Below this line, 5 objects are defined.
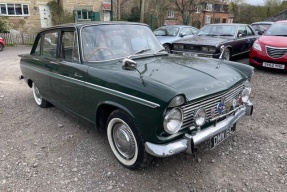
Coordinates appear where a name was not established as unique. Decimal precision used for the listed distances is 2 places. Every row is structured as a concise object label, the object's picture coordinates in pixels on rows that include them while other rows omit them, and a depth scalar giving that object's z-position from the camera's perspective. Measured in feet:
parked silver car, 33.40
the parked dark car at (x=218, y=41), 24.49
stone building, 66.90
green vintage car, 8.04
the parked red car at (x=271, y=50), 22.58
